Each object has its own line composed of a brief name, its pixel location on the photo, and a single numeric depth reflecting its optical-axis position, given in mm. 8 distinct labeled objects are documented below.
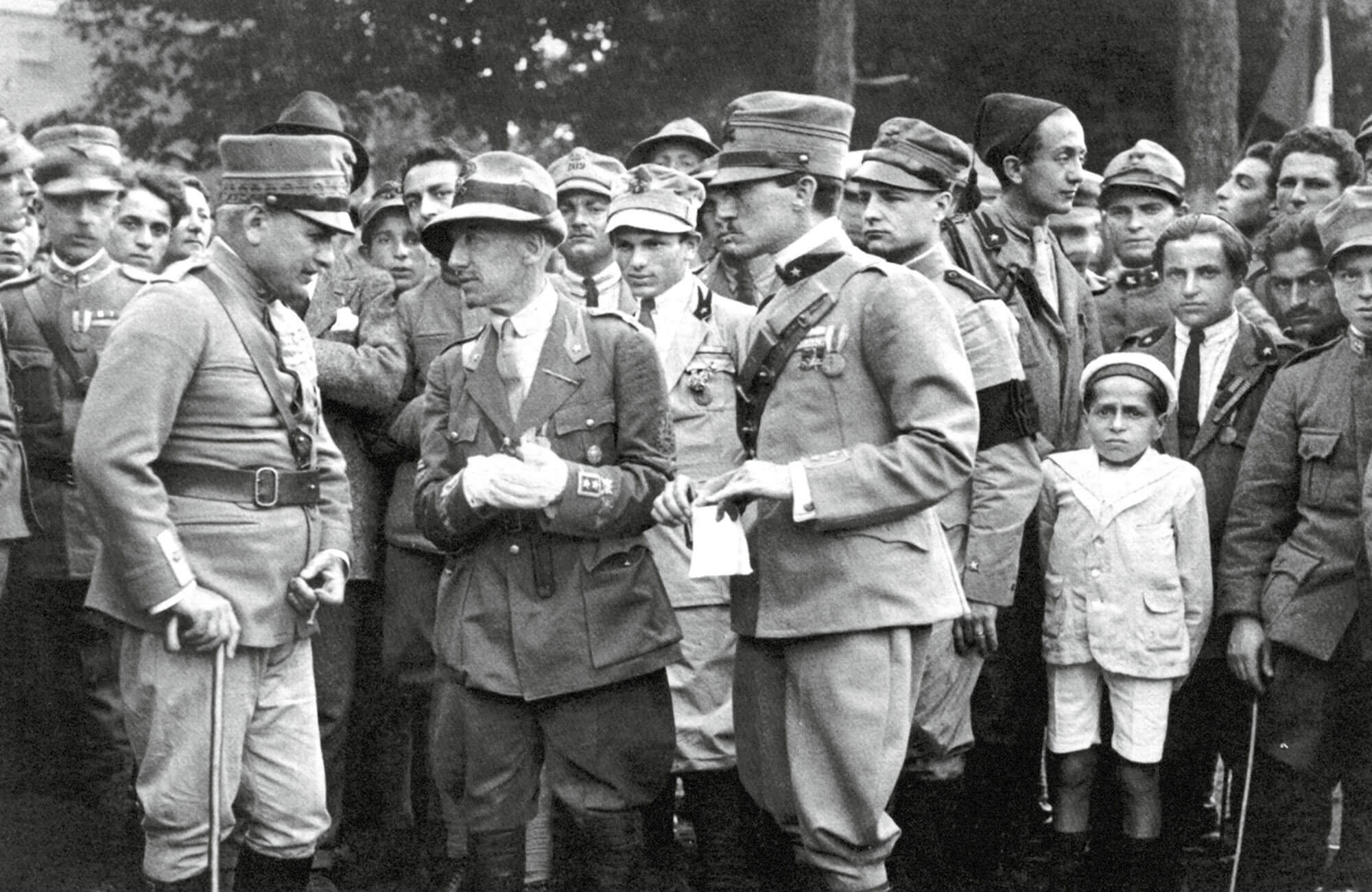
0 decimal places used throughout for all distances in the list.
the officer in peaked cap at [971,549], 6133
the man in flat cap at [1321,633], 6023
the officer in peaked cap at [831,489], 4922
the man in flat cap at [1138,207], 8383
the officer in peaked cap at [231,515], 5039
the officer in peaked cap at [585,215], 7875
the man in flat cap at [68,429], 7254
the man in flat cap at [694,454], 6371
